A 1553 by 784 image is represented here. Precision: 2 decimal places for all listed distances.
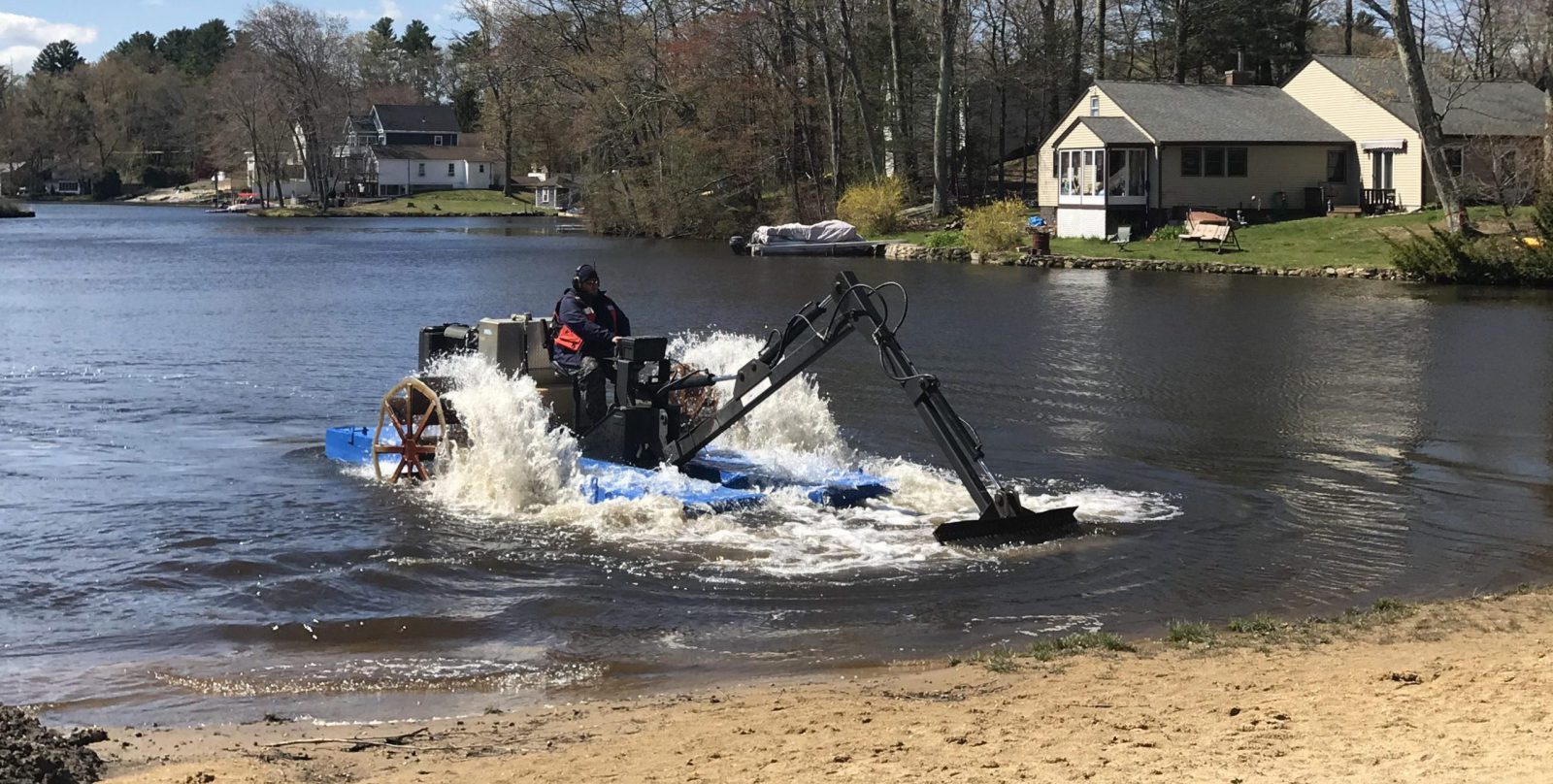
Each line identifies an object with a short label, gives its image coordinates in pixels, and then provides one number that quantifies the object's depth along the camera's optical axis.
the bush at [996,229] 55.66
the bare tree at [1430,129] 45.84
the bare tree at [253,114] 127.94
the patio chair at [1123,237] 55.12
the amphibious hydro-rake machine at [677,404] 13.39
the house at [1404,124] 56.12
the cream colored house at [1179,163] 59.12
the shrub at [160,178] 161.75
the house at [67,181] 163.25
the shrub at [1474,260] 40.47
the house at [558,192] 113.28
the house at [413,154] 143.25
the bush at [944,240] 59.12
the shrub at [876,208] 67.06
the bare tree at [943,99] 65.00
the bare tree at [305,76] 128.88
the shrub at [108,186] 158.62
